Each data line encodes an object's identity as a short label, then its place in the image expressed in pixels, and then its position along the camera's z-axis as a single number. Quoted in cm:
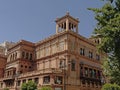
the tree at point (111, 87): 2496
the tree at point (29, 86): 4006
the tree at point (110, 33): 1923
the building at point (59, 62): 4516
